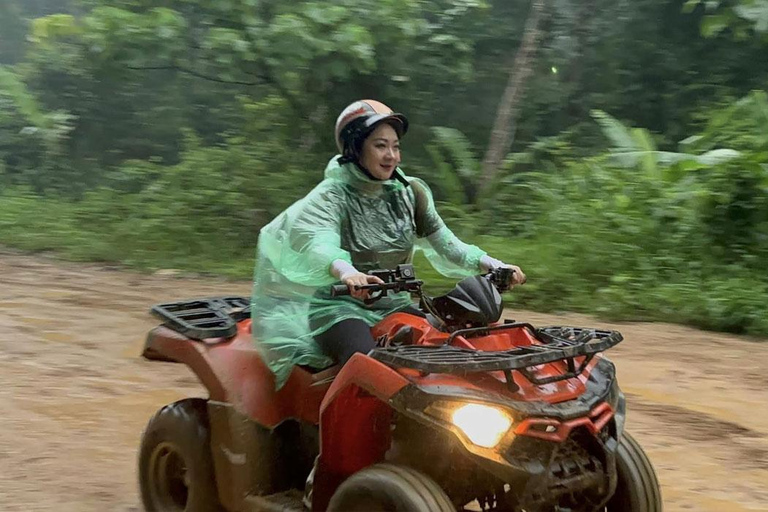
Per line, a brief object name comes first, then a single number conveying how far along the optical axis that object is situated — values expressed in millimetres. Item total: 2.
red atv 2711
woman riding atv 3363
